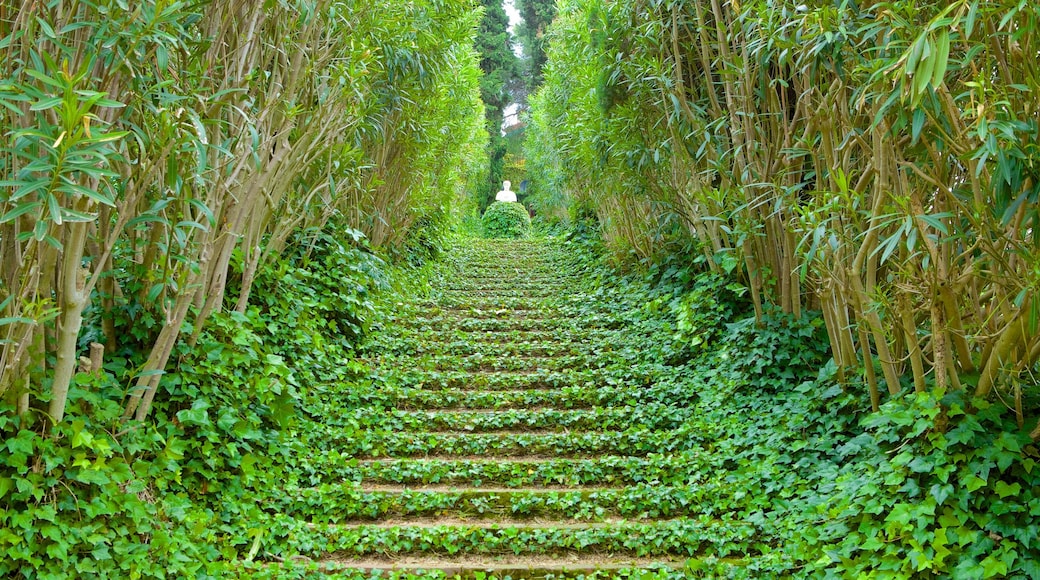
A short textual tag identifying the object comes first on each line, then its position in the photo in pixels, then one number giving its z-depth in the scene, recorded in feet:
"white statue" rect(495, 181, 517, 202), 61.16
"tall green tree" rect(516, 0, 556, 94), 77.20
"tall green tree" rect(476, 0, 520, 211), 68.54
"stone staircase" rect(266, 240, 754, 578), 11.02
